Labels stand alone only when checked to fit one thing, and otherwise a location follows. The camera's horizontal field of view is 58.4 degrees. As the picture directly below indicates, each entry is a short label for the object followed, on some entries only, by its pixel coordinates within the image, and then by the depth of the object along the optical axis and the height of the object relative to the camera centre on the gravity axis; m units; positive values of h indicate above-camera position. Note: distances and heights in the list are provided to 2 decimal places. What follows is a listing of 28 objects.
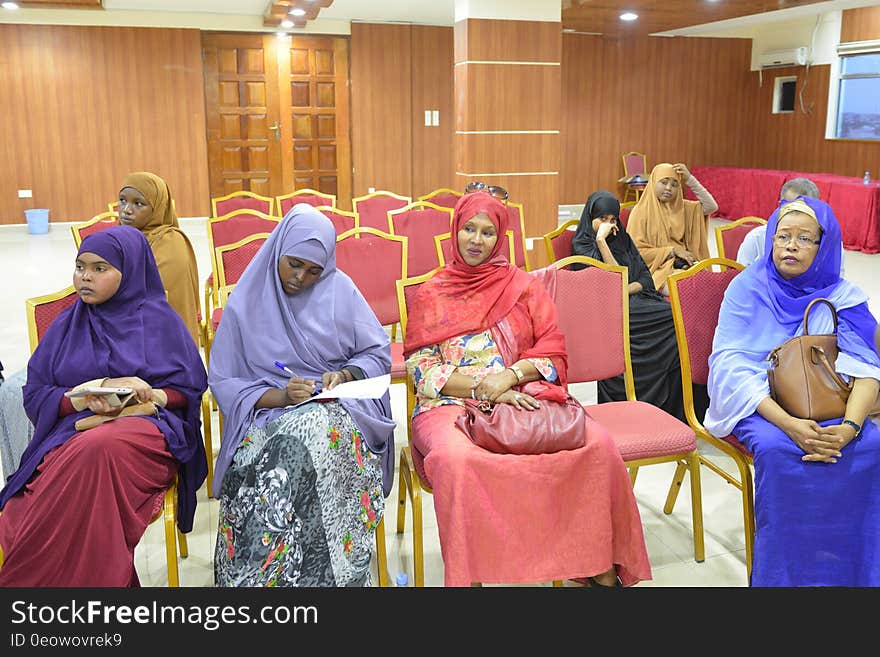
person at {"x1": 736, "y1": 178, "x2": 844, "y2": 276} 3.58 -0.29
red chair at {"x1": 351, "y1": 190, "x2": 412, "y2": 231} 5.31 -0.26
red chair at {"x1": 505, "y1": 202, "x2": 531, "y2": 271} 4.47 -0.38
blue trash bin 10.27 -0.66
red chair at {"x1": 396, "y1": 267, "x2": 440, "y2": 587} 2.28 -0.90
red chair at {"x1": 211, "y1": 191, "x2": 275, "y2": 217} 5.38 -0.24
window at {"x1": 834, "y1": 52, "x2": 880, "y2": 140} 10.96 +1.01
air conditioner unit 12.01 +1.72
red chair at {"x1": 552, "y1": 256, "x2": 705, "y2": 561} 2.69 -0.58
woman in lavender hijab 2.07 -0.70
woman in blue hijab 2.17 -0.72
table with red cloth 8.80 -0.34
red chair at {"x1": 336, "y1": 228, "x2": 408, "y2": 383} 3.65 -0.44
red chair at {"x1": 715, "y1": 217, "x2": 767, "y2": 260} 4.06 -0.34
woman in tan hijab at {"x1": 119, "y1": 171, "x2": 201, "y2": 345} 3.42 -0.29
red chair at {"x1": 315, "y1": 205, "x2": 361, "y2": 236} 4.64 -0.30
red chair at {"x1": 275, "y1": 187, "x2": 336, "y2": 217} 5.78 -0.22
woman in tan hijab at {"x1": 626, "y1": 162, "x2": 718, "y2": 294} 4.30 -0.29
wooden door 10.83 +0.79
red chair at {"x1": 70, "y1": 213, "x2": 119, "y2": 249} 3.89 -0.29
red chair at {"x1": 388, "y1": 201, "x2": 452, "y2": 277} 4.62 -0.35
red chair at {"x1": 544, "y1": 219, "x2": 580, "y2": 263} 4.12 -0.38
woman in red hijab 2.12 -0.79
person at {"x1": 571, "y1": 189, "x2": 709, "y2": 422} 3.41 -0.82
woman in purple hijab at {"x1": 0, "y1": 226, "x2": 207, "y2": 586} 1.98 -0.71
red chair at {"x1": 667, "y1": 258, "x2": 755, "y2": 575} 2.65 -0.50
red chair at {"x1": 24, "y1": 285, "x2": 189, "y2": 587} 2.44 -0.44
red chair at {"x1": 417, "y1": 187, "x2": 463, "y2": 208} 6.16 -0.22
